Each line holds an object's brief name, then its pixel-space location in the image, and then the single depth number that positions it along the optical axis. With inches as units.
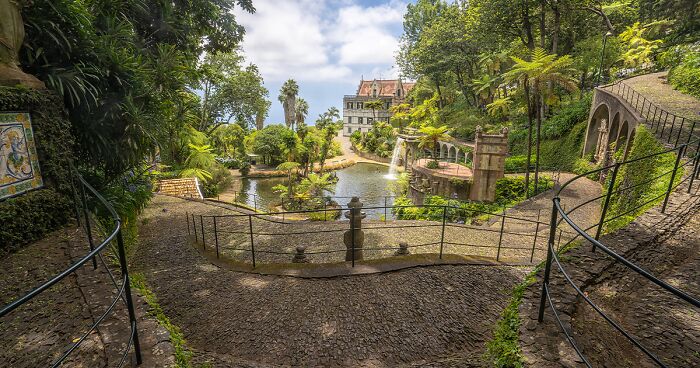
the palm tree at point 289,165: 1018.2
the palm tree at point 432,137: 853.2
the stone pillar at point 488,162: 680.4
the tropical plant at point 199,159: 788.0
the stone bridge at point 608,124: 510.0
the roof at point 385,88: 2284.2
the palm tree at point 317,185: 835.4
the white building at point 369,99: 2257.5
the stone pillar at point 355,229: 256.1
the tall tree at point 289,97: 2054.6
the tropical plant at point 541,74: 521.0
